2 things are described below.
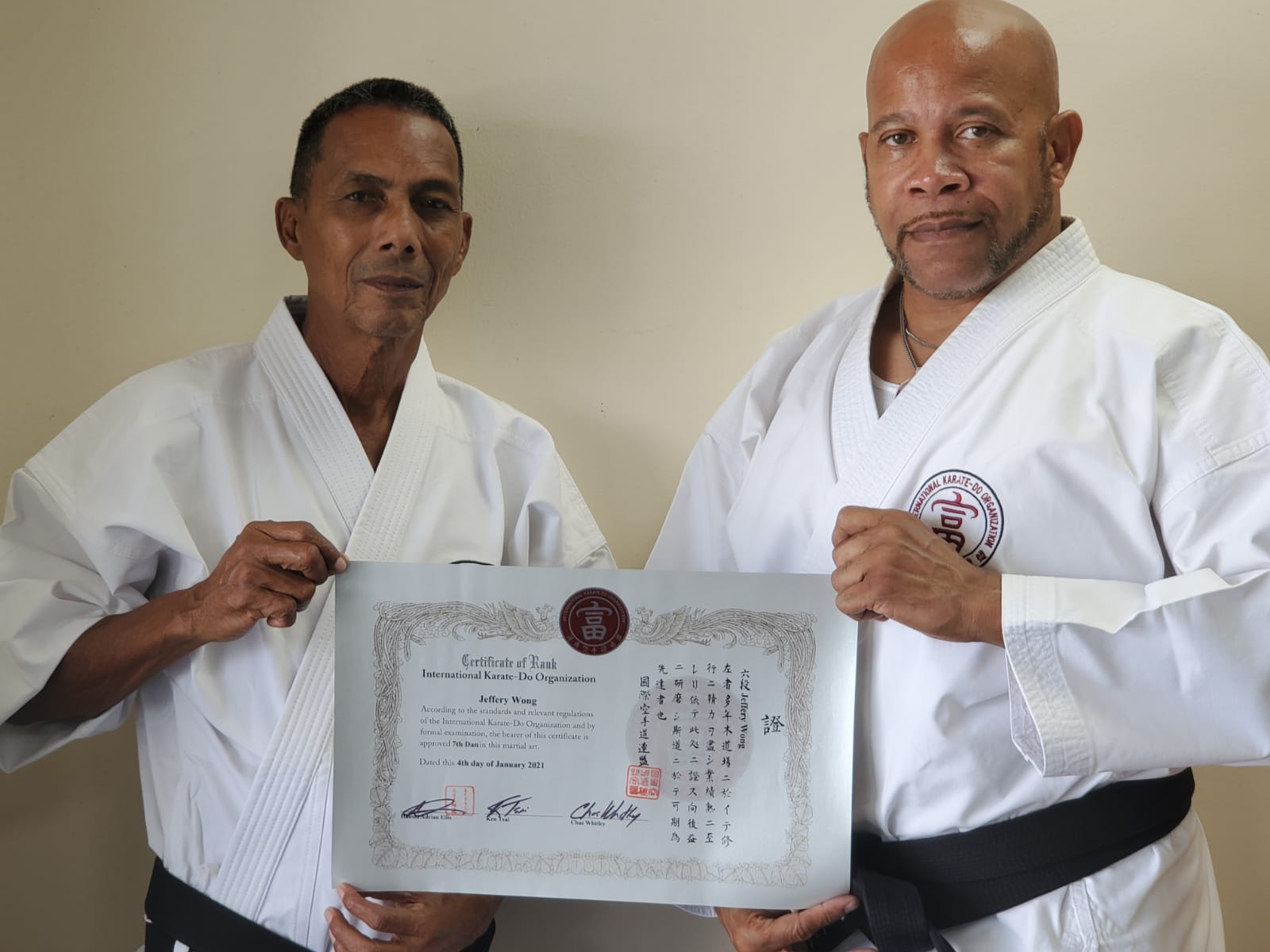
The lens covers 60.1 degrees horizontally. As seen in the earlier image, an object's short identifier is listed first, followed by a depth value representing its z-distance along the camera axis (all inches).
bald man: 55.6
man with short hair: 64.7
